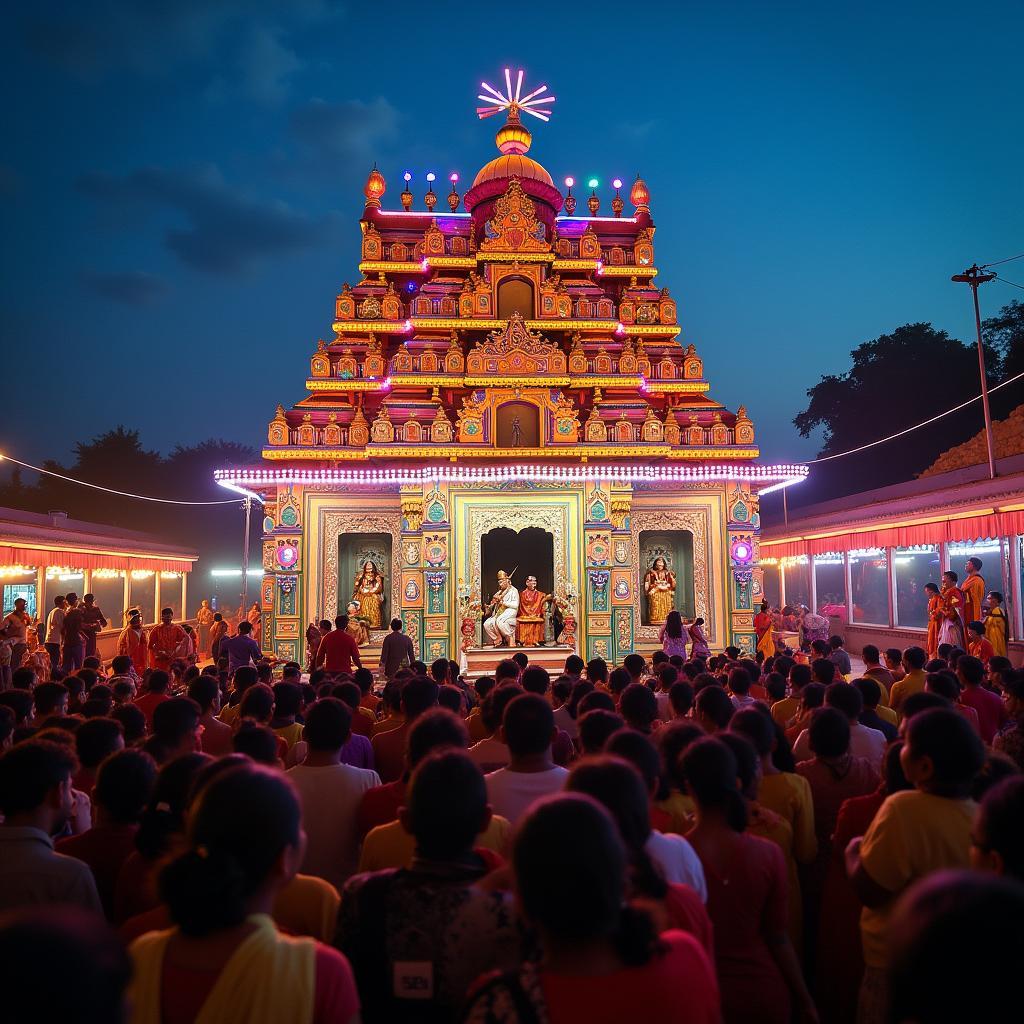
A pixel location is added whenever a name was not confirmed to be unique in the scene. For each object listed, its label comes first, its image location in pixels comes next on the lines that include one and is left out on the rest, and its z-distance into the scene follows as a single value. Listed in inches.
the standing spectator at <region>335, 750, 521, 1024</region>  83.5
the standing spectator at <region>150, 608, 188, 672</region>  535.5
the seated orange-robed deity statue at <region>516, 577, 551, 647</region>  706.2
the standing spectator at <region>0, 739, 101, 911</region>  112.4
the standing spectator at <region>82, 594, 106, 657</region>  583.2
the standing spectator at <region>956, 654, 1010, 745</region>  260.8
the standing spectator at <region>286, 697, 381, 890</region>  147.7
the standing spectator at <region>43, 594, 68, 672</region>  625.0
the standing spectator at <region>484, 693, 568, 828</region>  144.1
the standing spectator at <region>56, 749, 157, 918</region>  133.3
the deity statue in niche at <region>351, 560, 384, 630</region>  757.9
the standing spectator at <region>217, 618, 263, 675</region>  434.3
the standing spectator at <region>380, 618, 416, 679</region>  455.5
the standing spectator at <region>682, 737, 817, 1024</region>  108.9
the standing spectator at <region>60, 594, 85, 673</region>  574.9
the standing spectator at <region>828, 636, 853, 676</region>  329.8
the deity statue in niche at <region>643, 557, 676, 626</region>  762.2
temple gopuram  717.9
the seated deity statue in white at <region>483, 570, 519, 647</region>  704.4
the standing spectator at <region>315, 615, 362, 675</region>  420.5
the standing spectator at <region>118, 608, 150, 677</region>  569.3
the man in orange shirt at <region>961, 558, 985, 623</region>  538.6
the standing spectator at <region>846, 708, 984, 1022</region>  105.7
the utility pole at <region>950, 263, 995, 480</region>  746.6
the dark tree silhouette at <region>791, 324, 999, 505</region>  1610.5
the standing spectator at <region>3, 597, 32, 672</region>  522.0
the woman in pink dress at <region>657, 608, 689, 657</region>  487.5
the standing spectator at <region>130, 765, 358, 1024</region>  70.0
